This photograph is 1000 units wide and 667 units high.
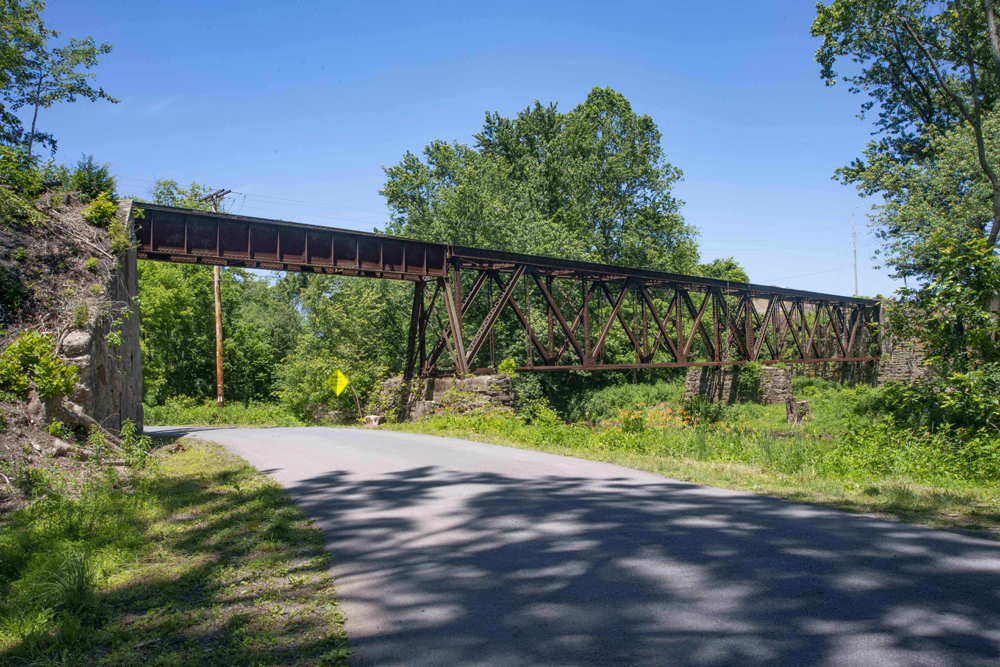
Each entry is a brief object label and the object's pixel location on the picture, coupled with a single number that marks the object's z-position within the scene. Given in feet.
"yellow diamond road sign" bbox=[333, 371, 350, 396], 68.89
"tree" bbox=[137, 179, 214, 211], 142.71
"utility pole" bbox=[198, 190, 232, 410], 99.91
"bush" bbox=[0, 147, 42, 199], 33.32
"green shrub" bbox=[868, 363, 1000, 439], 29.73
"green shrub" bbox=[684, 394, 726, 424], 102.06
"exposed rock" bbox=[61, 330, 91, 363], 32.53
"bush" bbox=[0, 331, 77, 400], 29.58
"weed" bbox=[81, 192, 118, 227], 42.14
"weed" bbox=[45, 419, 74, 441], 29.17
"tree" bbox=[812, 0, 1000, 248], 64.85
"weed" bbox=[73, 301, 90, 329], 33.69
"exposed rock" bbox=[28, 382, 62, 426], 29.43
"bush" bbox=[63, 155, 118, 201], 44.16
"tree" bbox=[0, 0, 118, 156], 63.87
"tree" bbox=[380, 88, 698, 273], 114.32
